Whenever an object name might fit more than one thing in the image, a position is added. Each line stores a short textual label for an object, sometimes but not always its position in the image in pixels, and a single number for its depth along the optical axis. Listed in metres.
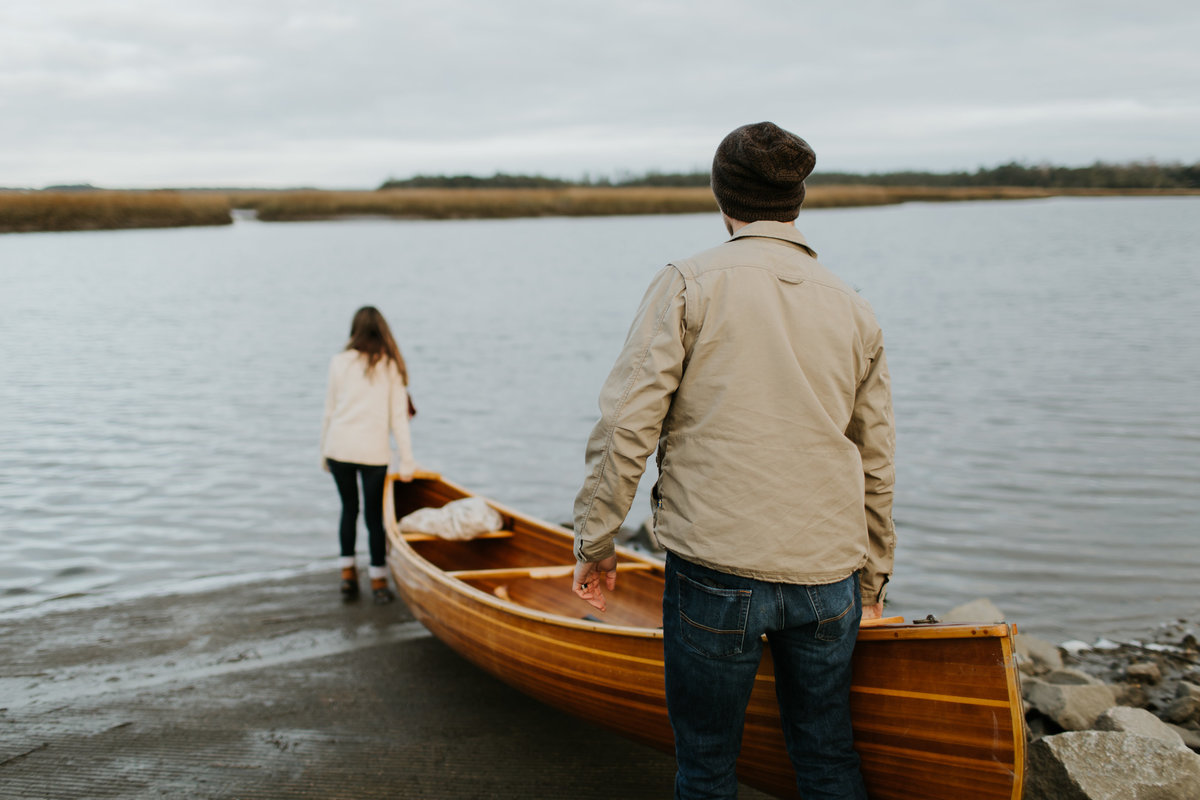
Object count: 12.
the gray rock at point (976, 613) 5.21
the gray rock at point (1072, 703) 4.00
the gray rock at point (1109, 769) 3.04
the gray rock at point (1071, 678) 4.59
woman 5.59
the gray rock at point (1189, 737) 3.89
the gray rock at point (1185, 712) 4.20
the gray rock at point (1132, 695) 4.49
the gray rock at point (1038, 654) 4.86
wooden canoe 2.34
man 2.19
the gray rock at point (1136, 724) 3.67
